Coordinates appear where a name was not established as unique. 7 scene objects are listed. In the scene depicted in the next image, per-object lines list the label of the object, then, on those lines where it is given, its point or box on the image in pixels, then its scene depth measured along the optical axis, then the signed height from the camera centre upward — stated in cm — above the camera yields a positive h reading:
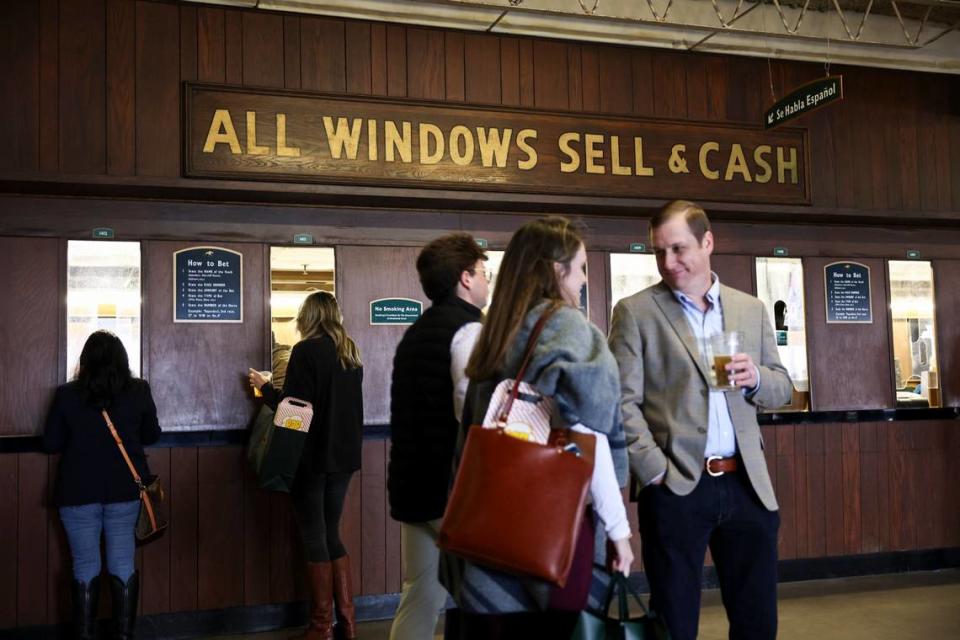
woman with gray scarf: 215 -6
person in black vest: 289 -17
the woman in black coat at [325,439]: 461 -37
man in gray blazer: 273 -25
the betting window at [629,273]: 619 +55
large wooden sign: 520 +125
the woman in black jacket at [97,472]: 447 -49
